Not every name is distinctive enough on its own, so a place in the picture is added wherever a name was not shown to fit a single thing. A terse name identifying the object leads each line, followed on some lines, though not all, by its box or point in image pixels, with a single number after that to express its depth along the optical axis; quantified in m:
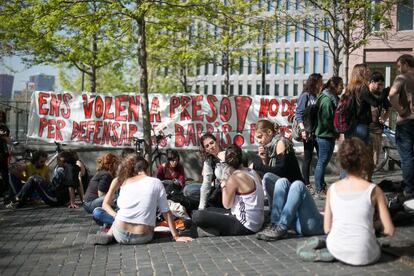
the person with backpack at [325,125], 10.02
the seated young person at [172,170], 11.80
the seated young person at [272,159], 8.05
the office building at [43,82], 161.62
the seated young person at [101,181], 9.35
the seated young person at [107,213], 7.87
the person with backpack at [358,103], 8.88
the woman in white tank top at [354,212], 5.52
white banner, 16.95
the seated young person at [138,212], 7.24
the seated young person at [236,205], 7.34
